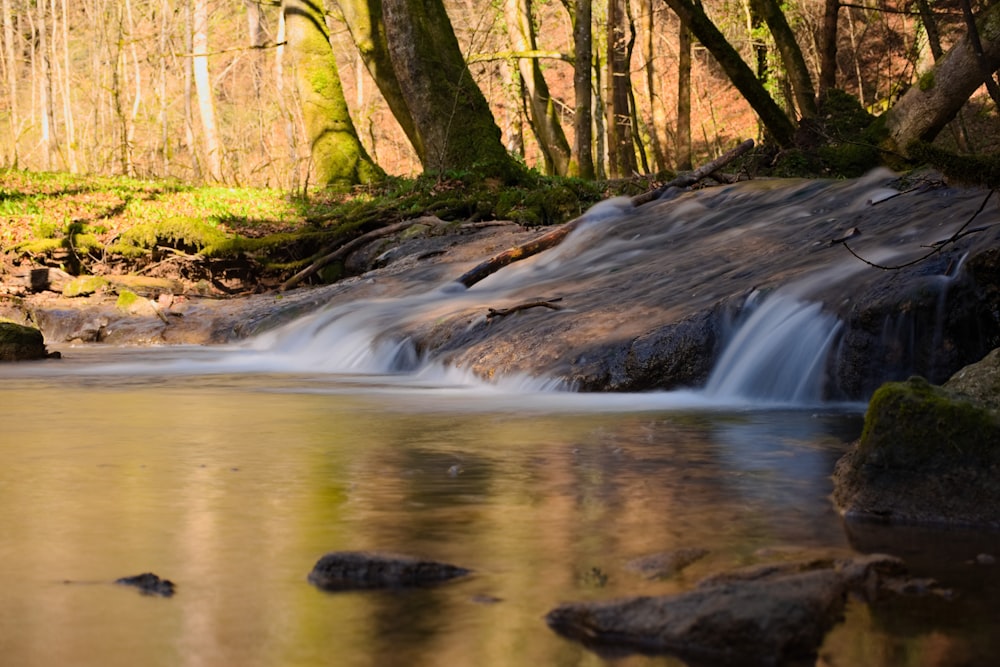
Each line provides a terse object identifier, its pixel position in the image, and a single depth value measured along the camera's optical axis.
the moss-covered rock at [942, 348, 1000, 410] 4.45
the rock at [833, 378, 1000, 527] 3.46
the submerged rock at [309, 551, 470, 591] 2.87
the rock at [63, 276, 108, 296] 14.95
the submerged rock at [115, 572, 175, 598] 2.79
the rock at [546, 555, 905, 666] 2.29
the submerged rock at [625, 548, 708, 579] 2.94
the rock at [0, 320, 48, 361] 10.60
